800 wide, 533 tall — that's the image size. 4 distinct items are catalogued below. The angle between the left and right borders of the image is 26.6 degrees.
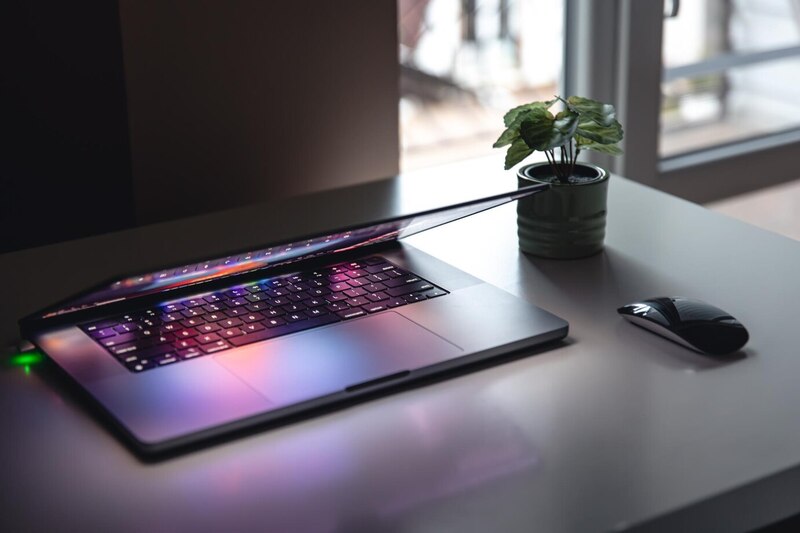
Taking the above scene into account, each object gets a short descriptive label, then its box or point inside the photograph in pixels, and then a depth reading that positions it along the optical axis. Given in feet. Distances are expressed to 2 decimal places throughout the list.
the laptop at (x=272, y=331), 4.09
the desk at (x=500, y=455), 3.74
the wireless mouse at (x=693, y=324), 4.33
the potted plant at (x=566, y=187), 4.86
